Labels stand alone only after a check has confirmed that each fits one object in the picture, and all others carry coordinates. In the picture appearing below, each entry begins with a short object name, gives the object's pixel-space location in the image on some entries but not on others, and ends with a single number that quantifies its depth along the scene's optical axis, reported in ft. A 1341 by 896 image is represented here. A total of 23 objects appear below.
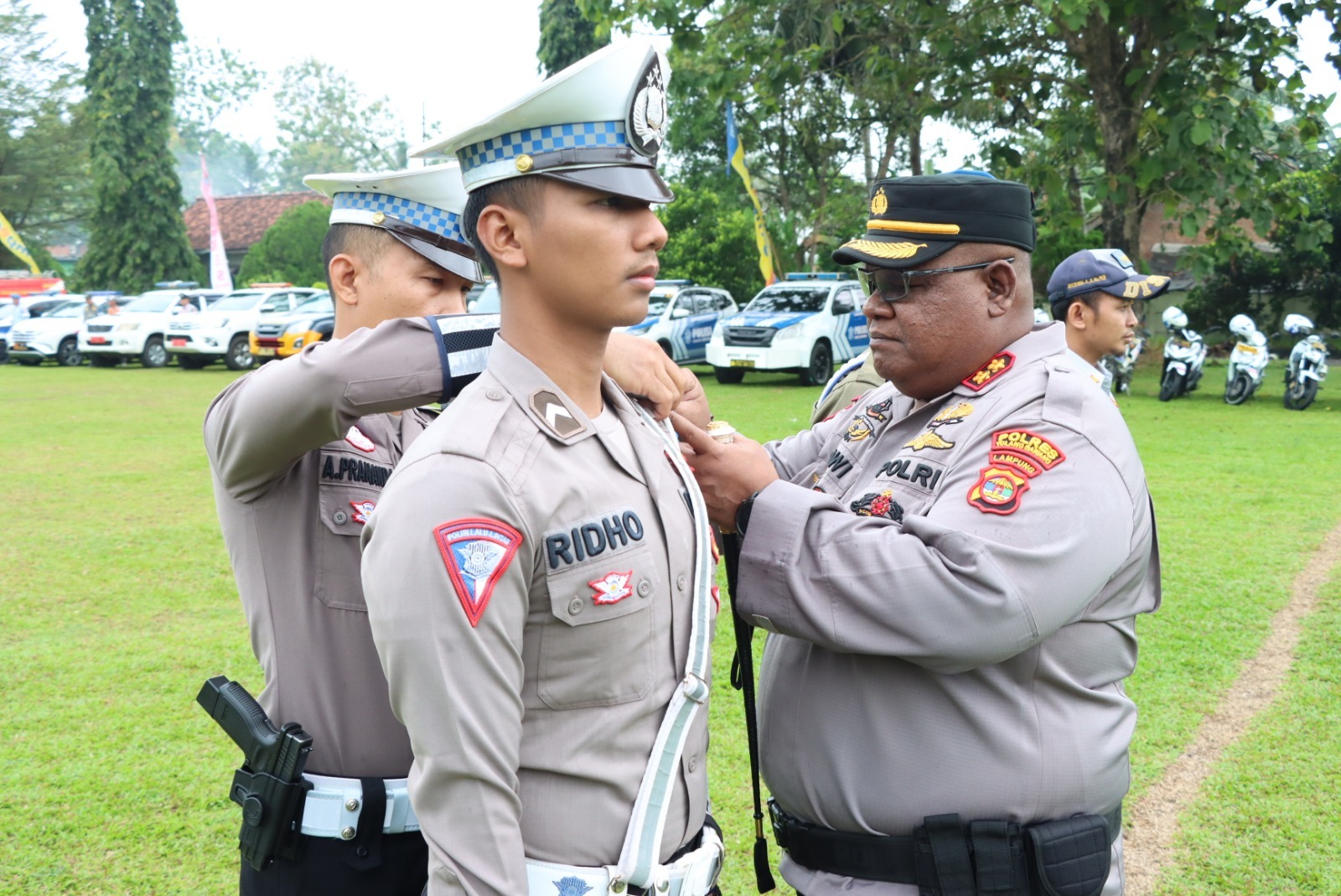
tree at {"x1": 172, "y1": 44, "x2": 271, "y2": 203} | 211.20
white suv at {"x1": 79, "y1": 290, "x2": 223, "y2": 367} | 73.51
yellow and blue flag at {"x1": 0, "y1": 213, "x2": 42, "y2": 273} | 116.26
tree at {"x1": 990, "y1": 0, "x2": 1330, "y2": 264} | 40.45
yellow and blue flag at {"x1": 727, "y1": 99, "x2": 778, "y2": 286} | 61.26
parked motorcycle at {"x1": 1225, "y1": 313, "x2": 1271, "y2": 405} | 51.34
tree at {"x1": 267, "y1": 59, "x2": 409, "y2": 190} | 244.63
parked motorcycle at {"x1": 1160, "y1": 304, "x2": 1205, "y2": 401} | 52.85
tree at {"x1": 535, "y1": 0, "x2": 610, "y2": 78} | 93.45
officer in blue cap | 17.87
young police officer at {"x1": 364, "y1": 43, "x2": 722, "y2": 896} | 4.51
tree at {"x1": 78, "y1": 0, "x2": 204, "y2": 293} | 111.86
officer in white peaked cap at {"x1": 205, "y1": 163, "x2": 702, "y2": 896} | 5.94
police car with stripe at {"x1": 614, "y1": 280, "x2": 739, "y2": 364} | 64.44
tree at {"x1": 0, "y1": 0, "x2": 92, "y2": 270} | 135.33
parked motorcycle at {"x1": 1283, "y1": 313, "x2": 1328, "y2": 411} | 48.65
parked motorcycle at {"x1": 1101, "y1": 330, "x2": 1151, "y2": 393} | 54.13
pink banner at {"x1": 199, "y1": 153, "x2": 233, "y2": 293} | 99.96
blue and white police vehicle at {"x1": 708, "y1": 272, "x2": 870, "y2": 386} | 59.16
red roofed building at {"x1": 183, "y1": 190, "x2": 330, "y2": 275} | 145.79
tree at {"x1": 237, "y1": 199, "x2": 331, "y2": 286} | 106.73
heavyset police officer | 5.75
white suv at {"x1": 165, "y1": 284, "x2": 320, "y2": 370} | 69.92
